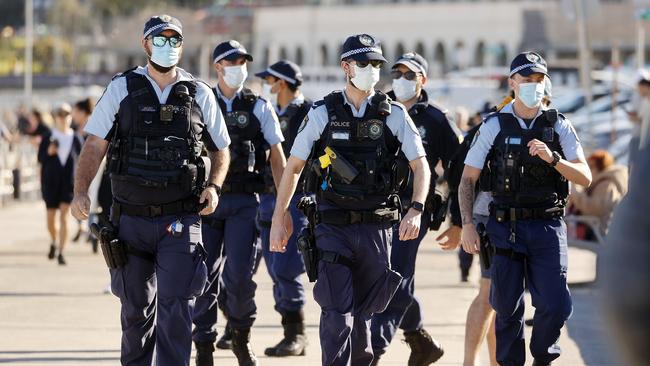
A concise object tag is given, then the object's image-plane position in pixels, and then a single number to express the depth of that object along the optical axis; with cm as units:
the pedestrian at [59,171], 3334
